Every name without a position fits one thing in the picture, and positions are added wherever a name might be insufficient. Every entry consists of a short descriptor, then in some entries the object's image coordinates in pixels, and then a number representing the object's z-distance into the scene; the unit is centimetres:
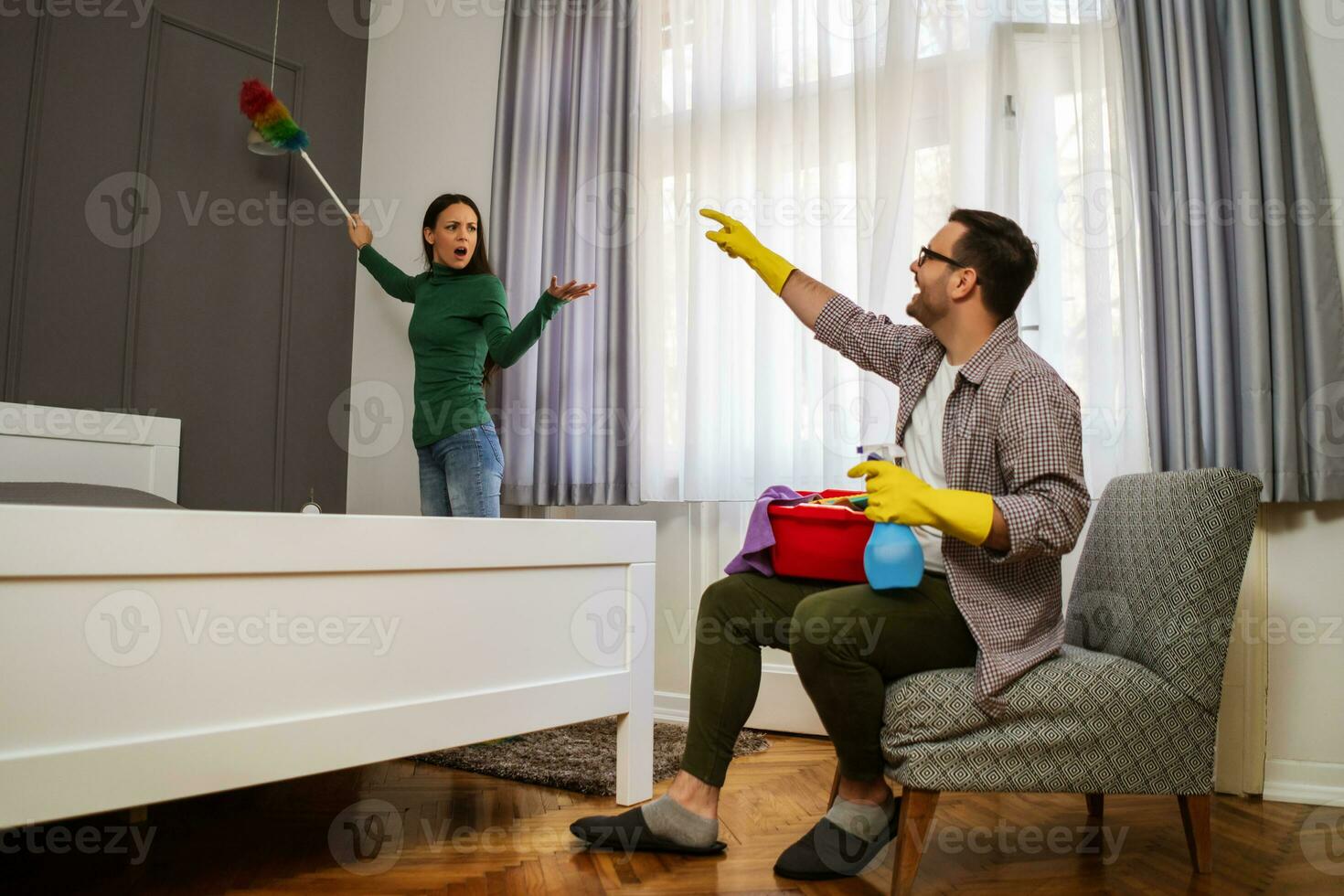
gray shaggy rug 195
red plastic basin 152
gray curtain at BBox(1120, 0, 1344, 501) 189
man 130
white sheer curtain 217
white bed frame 109
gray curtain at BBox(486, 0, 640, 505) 278
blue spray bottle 136
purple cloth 156
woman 243
